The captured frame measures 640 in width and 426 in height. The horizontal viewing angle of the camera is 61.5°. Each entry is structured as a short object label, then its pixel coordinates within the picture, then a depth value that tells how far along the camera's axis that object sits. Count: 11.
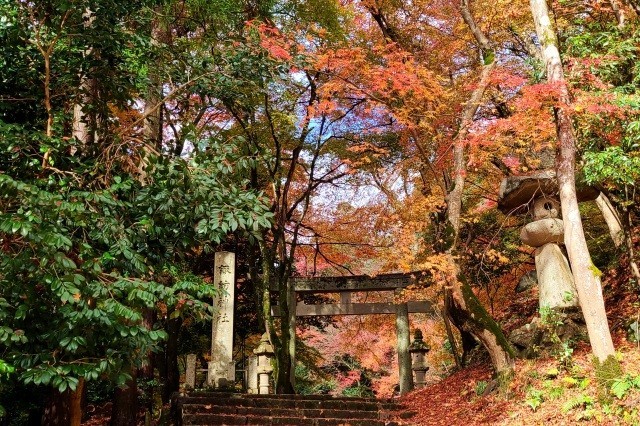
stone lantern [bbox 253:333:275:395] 11.85
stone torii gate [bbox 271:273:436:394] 16.05
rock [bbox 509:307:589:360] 8.30
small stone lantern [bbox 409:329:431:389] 14.67
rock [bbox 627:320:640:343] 7.68
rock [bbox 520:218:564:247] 8.90
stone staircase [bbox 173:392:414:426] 8.57
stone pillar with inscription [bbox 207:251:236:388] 10.88
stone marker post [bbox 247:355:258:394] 11.88
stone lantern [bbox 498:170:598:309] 8.80
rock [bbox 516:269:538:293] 12.76
